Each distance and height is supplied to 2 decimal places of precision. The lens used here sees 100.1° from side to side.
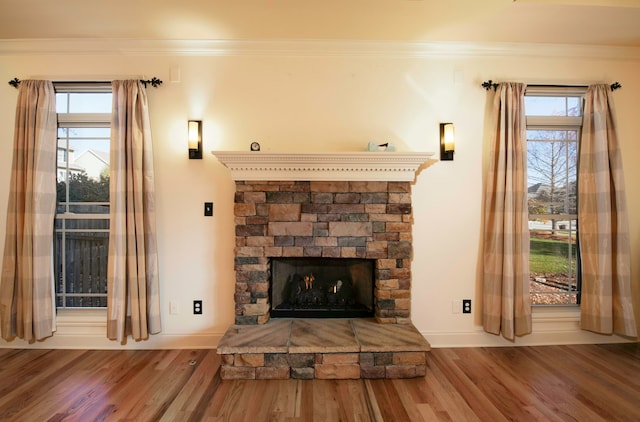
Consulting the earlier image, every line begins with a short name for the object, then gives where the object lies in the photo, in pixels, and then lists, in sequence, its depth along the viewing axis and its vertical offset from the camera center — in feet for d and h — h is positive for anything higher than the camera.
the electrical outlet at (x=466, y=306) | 7.77 -2.69
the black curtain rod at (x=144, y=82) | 7.45 +3.73
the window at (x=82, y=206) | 7.85 +0.27
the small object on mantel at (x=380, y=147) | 7.26 +1.84
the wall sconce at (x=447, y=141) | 7.55 +2.05
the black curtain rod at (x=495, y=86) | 7.64 +3.69
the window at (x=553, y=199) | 8.04 +0.43
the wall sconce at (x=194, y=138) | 7.43 +2.13
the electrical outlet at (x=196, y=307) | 7.66 -2.64
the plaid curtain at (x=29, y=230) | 7.19 -0.39
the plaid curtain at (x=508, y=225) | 7.31 -0.32
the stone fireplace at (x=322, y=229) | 6.97 -0.41
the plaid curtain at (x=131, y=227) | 7.13 -0.32
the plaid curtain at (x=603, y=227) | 7.42 -0.39
